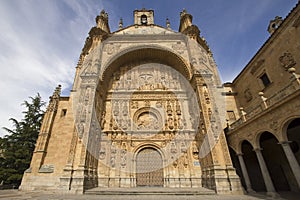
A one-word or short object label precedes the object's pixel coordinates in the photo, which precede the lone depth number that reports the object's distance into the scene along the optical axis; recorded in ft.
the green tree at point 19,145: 39.85
